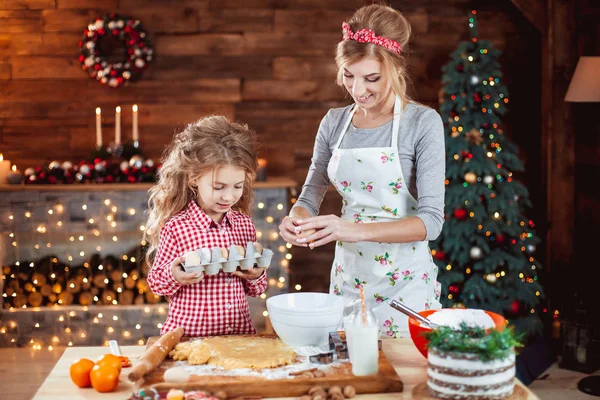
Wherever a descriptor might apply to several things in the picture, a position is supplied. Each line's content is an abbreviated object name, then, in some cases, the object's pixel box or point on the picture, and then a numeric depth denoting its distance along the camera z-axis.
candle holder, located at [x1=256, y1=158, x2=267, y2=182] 4.64
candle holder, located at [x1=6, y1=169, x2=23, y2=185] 4.55
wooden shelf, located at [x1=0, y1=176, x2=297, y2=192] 4.50
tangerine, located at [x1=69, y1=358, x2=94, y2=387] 1.62
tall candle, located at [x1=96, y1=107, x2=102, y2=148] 4.67
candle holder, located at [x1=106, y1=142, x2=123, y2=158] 4.67
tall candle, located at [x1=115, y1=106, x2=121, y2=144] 4.62
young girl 2.03
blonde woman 2.10
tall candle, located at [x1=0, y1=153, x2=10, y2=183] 4.64
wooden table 1.57
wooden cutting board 1.55
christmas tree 4.30
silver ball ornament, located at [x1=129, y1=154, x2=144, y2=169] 4.62
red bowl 1.68
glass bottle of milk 1.59
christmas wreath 4.76
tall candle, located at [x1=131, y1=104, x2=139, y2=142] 4.64
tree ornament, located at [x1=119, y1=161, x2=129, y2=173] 4.60
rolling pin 1.54
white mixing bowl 1.75
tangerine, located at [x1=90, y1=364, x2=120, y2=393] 1.58
